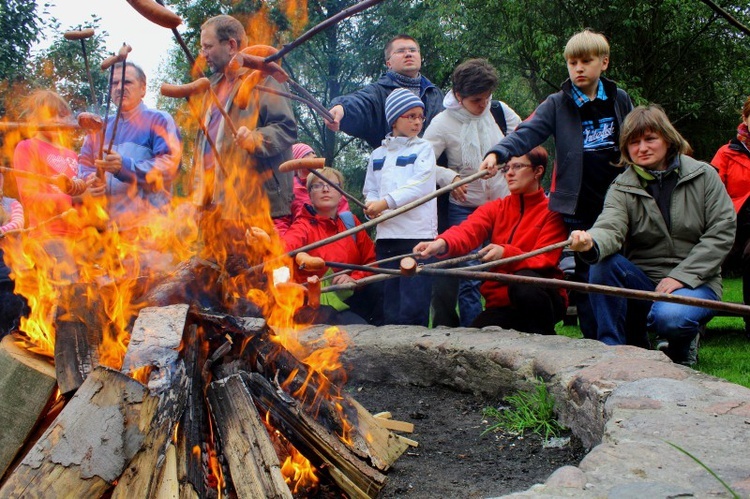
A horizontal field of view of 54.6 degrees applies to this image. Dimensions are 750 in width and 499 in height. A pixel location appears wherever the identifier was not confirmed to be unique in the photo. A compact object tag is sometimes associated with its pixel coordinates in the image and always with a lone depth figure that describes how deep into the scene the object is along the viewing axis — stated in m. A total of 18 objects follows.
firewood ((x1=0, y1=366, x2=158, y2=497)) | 2.03
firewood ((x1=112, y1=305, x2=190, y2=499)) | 2.12
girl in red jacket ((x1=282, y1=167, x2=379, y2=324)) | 4.89
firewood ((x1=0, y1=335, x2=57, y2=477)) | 2.49
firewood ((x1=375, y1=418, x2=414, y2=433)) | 3.16
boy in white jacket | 4.83
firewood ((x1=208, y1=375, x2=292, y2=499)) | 2.30
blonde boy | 4.53
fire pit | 1.93
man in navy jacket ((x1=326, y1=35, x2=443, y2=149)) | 5.39
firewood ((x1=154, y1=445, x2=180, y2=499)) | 2.13
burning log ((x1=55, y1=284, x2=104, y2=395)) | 2.55
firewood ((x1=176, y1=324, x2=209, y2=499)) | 2.25
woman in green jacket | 4.06
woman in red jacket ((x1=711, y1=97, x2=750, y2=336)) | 5.28
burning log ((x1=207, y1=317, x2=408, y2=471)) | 2.73
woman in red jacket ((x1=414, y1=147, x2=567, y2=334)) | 4.32
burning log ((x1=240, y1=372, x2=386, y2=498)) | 2.59
